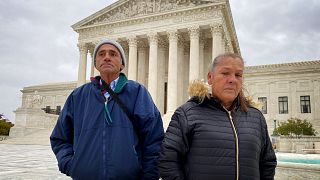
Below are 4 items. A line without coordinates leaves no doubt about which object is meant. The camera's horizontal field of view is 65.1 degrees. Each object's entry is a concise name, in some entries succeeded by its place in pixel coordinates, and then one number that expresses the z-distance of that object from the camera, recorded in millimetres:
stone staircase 22389
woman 2095
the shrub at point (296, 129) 28942
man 2141
